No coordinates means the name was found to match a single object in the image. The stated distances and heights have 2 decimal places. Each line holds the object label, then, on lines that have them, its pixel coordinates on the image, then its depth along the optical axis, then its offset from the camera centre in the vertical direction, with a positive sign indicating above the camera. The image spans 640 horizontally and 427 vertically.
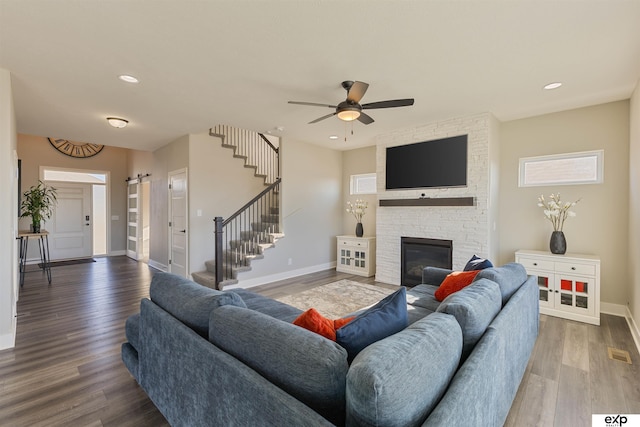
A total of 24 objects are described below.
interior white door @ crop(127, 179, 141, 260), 7.73 -0.27
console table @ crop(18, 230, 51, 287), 5.06 -0.82
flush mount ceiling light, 4.34 +1.32
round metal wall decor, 7.41 +1.63
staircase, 5.01 -0.29
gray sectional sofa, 0.94 -0.65
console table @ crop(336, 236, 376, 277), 5.94 -0.95
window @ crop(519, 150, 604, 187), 3.90 +0.58
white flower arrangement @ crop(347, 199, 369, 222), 6.32 +0.02
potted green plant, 5.31 +0.05
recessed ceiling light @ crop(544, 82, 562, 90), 3.24 +1.40
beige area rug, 3.96 -1.33
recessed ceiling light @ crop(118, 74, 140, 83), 3.04 +1.39
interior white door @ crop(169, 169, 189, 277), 5.52 -0.26
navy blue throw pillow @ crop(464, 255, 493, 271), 2.80 -0.54
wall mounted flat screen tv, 4.43 +0.75
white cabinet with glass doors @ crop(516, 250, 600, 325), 3.50 -0.91
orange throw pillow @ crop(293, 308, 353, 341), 1.35 -0.55
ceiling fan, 2.92 +1.11
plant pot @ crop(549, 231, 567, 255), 3.86 -0.45
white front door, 7.46 -0.37
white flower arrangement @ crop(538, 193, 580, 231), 3.94 +0.00
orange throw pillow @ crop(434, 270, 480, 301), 2.58 -0.66
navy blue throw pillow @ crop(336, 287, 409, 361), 1.25 -0.53
